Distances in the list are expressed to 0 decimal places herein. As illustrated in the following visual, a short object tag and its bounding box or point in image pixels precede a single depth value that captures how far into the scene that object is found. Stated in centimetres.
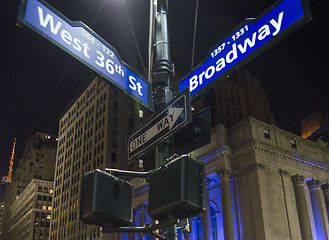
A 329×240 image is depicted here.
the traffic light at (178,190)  422
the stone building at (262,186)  3994
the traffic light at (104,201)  455
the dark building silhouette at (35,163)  14212
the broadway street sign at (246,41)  529
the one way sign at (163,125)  534
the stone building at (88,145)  7738
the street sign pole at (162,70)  586
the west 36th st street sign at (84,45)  535
